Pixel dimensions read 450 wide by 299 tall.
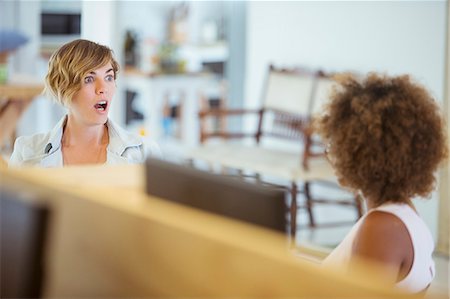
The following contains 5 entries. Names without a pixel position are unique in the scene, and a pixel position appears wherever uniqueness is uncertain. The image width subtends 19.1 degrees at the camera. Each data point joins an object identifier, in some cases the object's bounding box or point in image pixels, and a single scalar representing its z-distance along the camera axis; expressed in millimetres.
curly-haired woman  2939
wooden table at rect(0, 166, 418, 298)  1627
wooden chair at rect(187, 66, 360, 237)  7072
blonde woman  3928
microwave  11414
